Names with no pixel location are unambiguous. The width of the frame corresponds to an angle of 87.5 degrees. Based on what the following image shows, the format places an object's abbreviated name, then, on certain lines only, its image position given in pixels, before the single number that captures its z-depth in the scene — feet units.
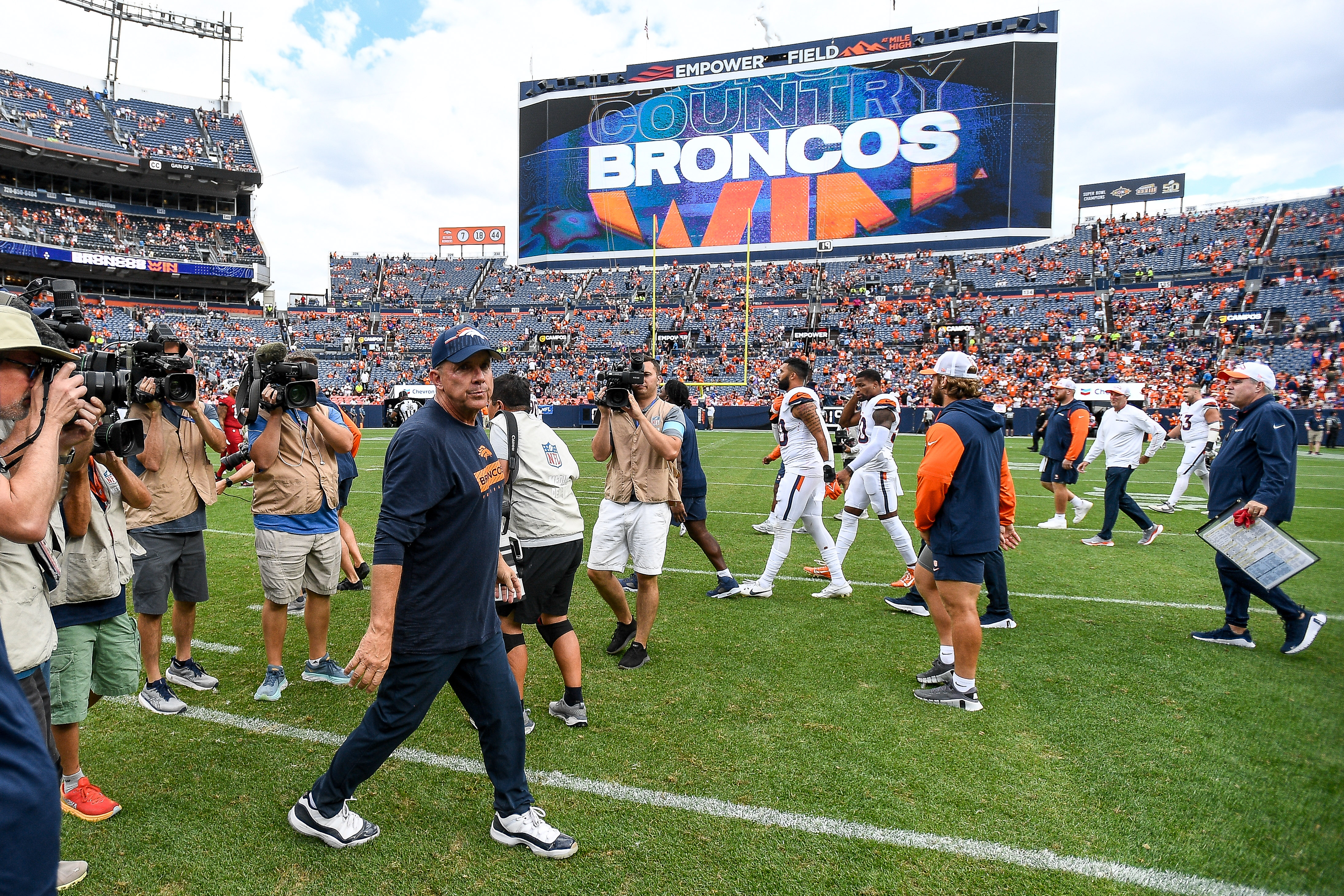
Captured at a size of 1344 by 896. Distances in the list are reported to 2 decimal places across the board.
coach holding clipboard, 16.69
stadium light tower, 165.78
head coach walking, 8.66
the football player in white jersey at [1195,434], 32.71
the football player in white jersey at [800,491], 21.61
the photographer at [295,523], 14.15
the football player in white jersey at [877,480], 22.91
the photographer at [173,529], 14.02
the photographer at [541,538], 12.80
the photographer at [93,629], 9.85
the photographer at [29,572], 4.13
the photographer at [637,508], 15.89
